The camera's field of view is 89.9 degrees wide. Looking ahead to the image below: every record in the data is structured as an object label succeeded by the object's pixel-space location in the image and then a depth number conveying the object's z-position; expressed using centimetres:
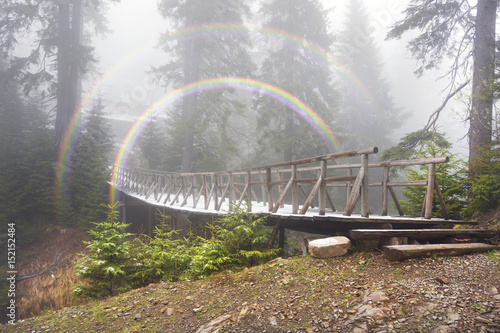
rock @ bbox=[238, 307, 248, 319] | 313
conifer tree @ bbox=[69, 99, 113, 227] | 1572
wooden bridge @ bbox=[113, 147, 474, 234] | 507
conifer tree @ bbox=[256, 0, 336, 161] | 1770
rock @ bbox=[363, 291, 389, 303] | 292
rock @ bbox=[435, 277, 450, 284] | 318
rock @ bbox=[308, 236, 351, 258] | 441
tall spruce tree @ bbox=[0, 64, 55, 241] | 1401
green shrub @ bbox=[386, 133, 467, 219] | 687
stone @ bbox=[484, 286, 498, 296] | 287
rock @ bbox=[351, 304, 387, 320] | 265
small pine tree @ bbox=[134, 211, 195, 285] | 527
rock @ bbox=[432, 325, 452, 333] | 234
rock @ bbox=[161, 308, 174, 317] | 359
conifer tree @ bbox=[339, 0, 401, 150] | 2622
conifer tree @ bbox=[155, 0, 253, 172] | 1689
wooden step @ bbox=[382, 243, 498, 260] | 381
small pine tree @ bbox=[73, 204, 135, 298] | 476
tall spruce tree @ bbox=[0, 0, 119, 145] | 1647
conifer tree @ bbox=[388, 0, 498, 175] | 801
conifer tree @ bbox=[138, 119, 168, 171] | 2305
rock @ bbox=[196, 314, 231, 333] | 297
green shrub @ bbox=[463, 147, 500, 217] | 635
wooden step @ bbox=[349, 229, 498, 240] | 422
